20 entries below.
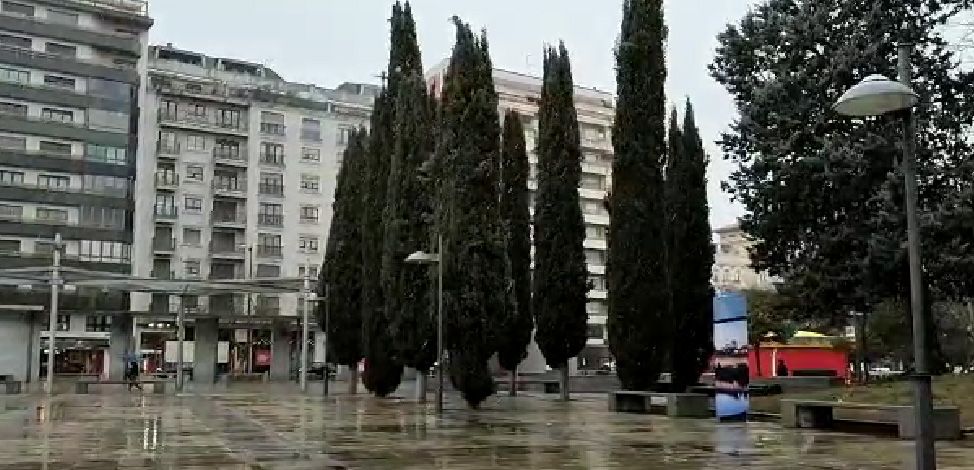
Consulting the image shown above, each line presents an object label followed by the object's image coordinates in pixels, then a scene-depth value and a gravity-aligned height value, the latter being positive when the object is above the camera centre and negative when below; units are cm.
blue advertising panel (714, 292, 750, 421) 2061 -40
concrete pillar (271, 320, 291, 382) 6244 -72
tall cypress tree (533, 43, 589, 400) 3030 +346
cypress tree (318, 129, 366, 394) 3762 +272
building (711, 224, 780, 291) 11575 +930
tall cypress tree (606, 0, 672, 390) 2502 +359
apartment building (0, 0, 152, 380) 6234 +1341
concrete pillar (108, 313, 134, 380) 5956 -20
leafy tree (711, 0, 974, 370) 2198 +455
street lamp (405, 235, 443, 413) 2328 +133
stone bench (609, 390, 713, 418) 2281 -154
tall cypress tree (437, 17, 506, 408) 2495 +327
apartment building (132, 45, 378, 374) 7138 +1315
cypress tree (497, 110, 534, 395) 3325 +438
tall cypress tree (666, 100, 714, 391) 2788 +260
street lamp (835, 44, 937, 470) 832 +130
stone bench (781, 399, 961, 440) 1614 -139
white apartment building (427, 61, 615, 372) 8275 +1763
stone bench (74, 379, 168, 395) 4144 -208
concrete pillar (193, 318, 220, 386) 5538 -47
